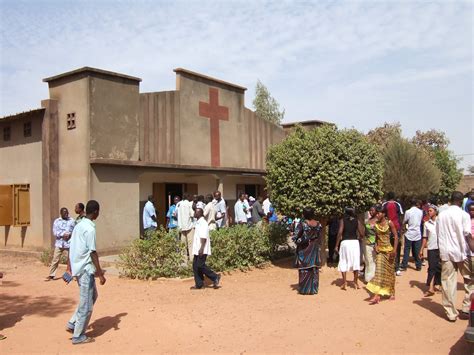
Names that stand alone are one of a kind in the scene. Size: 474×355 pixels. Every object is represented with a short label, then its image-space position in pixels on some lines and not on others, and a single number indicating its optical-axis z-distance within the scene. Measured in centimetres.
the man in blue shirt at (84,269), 584
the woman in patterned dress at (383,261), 785
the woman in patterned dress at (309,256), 848
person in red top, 977
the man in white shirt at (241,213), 1505
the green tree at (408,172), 2484
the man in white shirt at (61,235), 1020
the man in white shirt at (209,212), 1077
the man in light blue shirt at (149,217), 1268
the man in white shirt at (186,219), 1159
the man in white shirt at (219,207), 1350
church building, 1241
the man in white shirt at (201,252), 873
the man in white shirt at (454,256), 655
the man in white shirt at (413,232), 1024
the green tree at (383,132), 3578
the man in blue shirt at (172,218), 1336
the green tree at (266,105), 4066
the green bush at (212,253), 979
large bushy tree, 1001
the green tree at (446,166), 3216
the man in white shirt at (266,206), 1625
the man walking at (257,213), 1433
